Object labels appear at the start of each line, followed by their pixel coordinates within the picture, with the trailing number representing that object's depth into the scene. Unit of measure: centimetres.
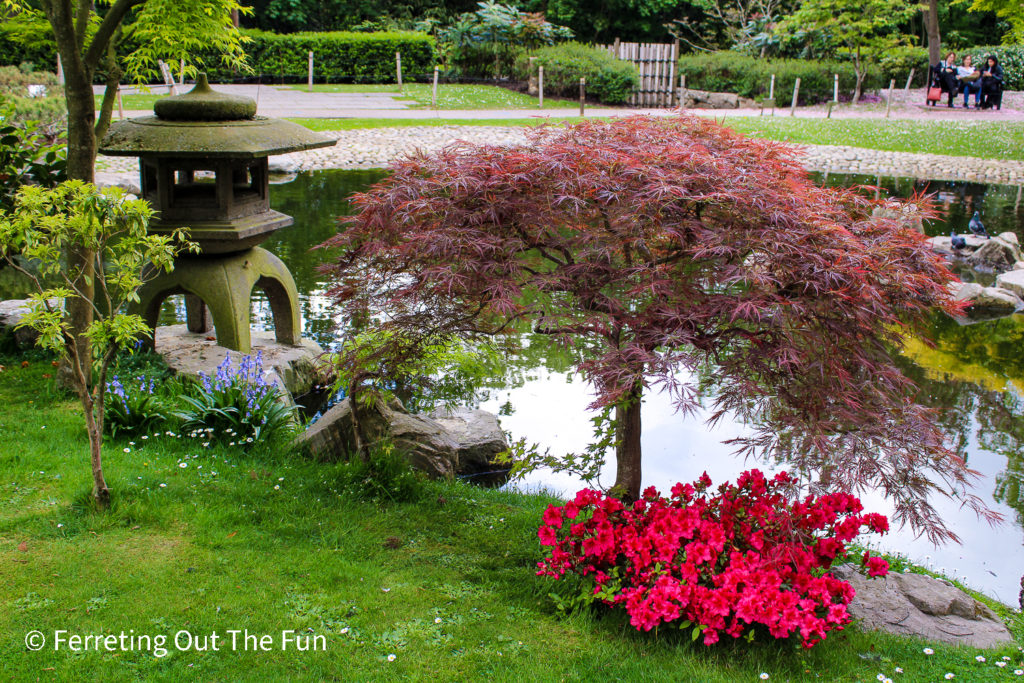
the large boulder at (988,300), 1151
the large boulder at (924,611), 411
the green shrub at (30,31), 678
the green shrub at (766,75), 2998
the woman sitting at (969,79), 2811
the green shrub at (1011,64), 3319
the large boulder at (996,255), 1341
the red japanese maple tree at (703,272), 370
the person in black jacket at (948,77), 2830
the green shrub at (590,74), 2825
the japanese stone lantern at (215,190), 661
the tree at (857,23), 2922
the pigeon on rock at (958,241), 1384
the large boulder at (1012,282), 1195
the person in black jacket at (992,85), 2747
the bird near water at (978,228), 1453
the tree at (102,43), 554
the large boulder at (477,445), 662
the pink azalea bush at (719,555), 365
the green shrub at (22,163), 769
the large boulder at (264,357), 698
